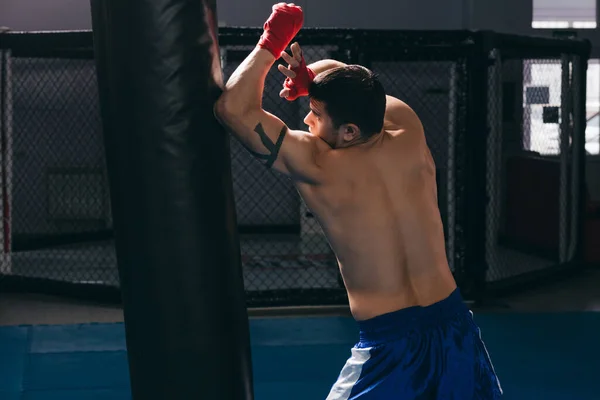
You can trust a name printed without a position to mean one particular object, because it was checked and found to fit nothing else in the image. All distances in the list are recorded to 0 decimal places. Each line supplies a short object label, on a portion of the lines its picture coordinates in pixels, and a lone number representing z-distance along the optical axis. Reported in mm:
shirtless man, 2709
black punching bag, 2672
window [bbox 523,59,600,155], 10320
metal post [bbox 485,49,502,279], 8180
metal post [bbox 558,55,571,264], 8508
